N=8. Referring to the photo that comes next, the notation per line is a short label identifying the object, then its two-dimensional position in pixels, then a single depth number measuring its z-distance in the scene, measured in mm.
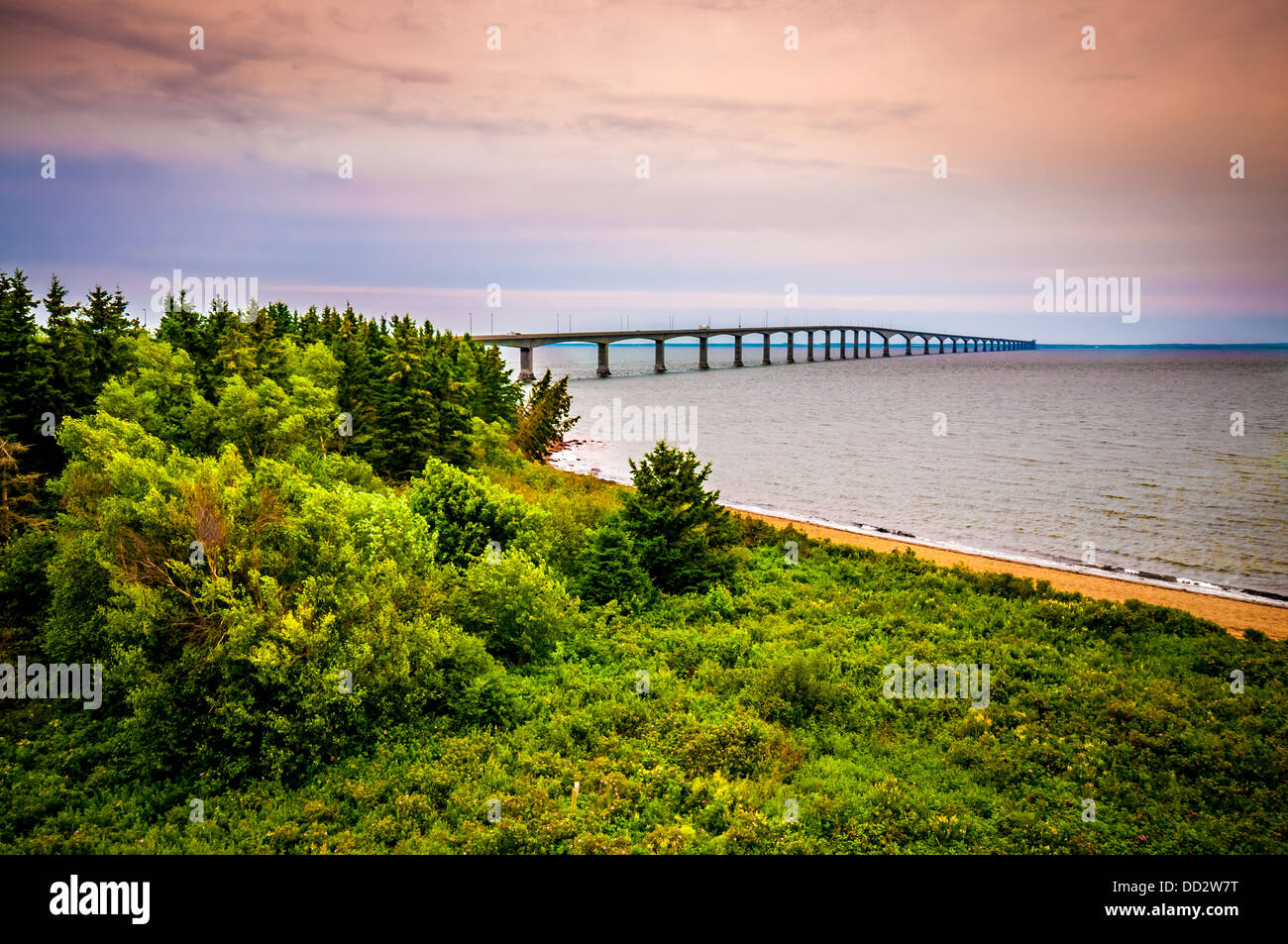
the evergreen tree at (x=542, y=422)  64938
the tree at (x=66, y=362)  40312
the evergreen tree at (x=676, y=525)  28594
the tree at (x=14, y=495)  29641
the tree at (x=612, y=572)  26844
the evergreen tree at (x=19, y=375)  38531
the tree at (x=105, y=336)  44188
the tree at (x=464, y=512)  25172
